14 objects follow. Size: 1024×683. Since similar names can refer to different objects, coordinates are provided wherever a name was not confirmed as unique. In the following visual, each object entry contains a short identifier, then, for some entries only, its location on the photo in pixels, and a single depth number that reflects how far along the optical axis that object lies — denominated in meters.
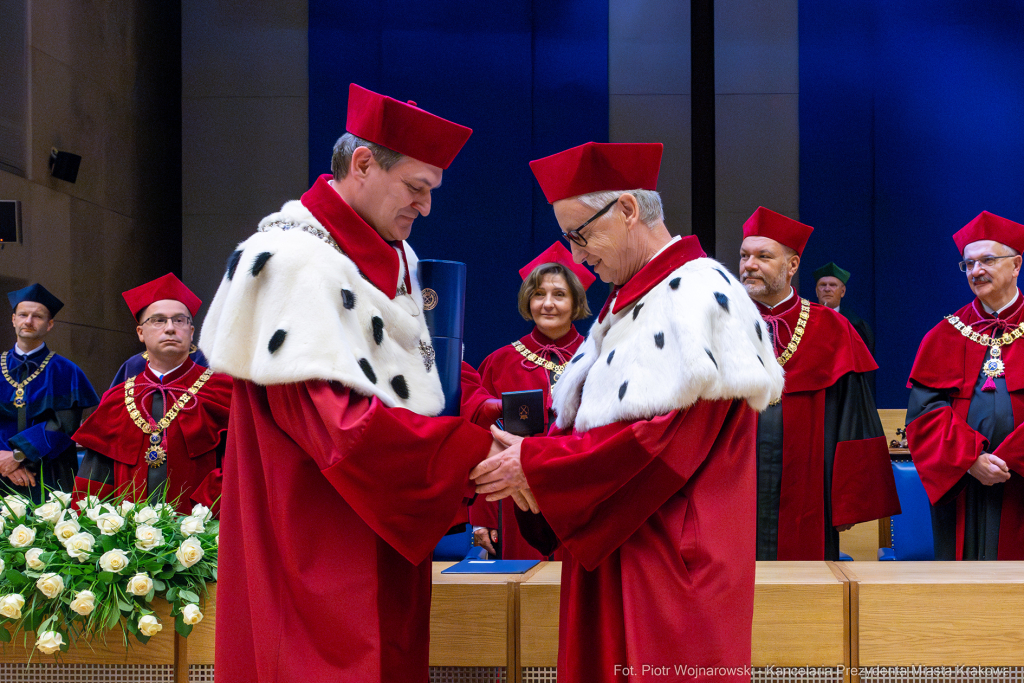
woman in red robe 8.92
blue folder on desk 4.95
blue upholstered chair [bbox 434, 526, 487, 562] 8.42
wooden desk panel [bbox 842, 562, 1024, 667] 4.42
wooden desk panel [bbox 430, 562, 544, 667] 4.57
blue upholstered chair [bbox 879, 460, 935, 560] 9.01
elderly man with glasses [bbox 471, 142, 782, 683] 3.59
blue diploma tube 4.50
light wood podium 4.43
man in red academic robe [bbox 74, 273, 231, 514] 8.69
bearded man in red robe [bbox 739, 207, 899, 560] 7.78
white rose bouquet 4.45
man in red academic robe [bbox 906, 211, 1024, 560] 7.70
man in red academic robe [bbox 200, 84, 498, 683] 3.62
